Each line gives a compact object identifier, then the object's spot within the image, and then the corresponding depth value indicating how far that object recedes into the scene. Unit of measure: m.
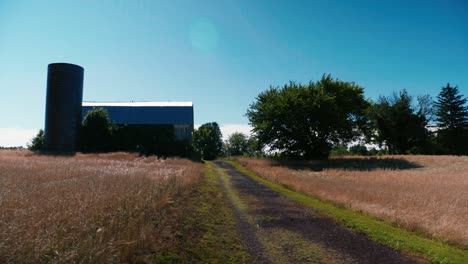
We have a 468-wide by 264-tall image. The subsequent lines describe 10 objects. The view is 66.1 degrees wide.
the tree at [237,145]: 142.25
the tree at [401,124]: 69.06
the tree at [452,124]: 73.38
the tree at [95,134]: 61.44
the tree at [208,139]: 116.81
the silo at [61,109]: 59.06
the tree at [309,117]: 49.91
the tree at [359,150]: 130.96
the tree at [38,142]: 65.88
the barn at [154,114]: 68.50
